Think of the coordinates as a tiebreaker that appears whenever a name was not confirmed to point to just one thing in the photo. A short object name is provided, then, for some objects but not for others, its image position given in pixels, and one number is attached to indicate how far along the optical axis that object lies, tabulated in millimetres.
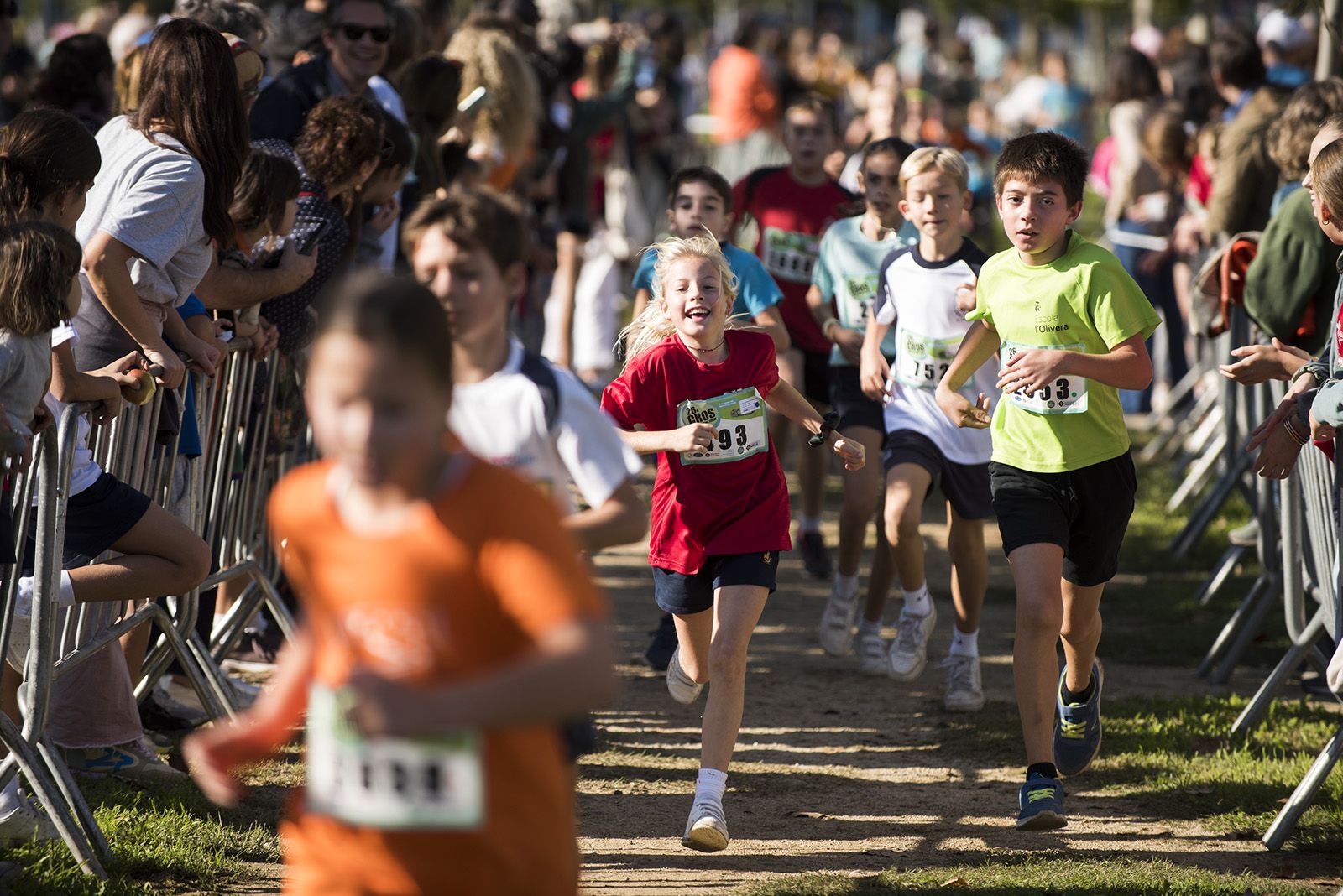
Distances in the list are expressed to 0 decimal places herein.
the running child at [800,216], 16109
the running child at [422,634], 4855
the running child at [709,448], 9852
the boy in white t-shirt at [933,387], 12422
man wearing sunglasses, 14375
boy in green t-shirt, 9687
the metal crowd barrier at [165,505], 8297
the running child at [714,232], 13094
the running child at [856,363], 14055
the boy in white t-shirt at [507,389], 5840
